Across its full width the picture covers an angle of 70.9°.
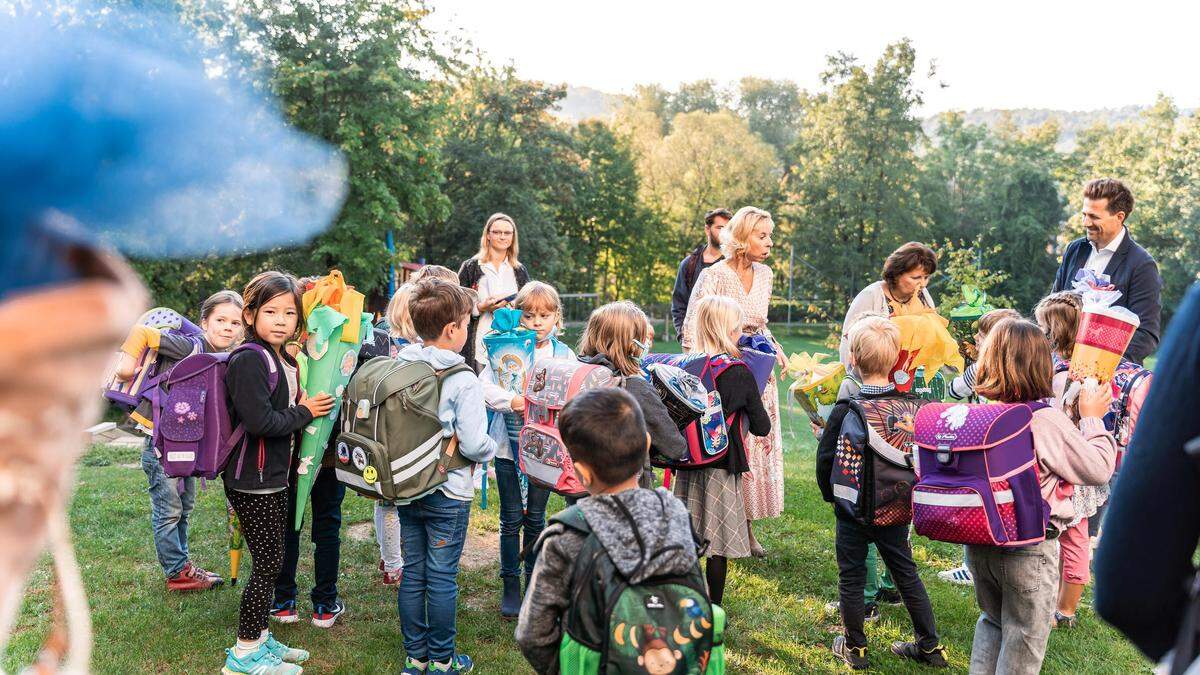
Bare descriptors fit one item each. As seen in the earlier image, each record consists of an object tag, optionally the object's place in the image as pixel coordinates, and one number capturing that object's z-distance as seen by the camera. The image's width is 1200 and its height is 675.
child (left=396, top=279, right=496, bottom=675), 4.11
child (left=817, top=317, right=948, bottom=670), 4.37
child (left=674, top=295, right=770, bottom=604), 4.77
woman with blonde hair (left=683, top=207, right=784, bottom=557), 6.01
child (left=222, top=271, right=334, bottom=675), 4.13
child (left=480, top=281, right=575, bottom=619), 5.05
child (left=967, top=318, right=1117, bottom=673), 3.62
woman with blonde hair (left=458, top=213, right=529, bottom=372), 6.75
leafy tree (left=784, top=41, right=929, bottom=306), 40.72
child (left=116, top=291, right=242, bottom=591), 5.06
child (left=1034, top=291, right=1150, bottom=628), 4.66
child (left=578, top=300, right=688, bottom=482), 4.23
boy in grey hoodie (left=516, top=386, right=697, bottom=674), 2.57
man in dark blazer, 5.46
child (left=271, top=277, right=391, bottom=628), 4.86
